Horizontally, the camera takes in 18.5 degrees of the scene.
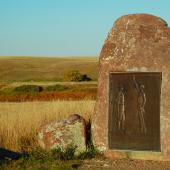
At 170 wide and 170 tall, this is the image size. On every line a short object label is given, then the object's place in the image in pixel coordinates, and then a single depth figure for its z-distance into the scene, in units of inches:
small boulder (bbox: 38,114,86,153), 421.1
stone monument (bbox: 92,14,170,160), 404.2
